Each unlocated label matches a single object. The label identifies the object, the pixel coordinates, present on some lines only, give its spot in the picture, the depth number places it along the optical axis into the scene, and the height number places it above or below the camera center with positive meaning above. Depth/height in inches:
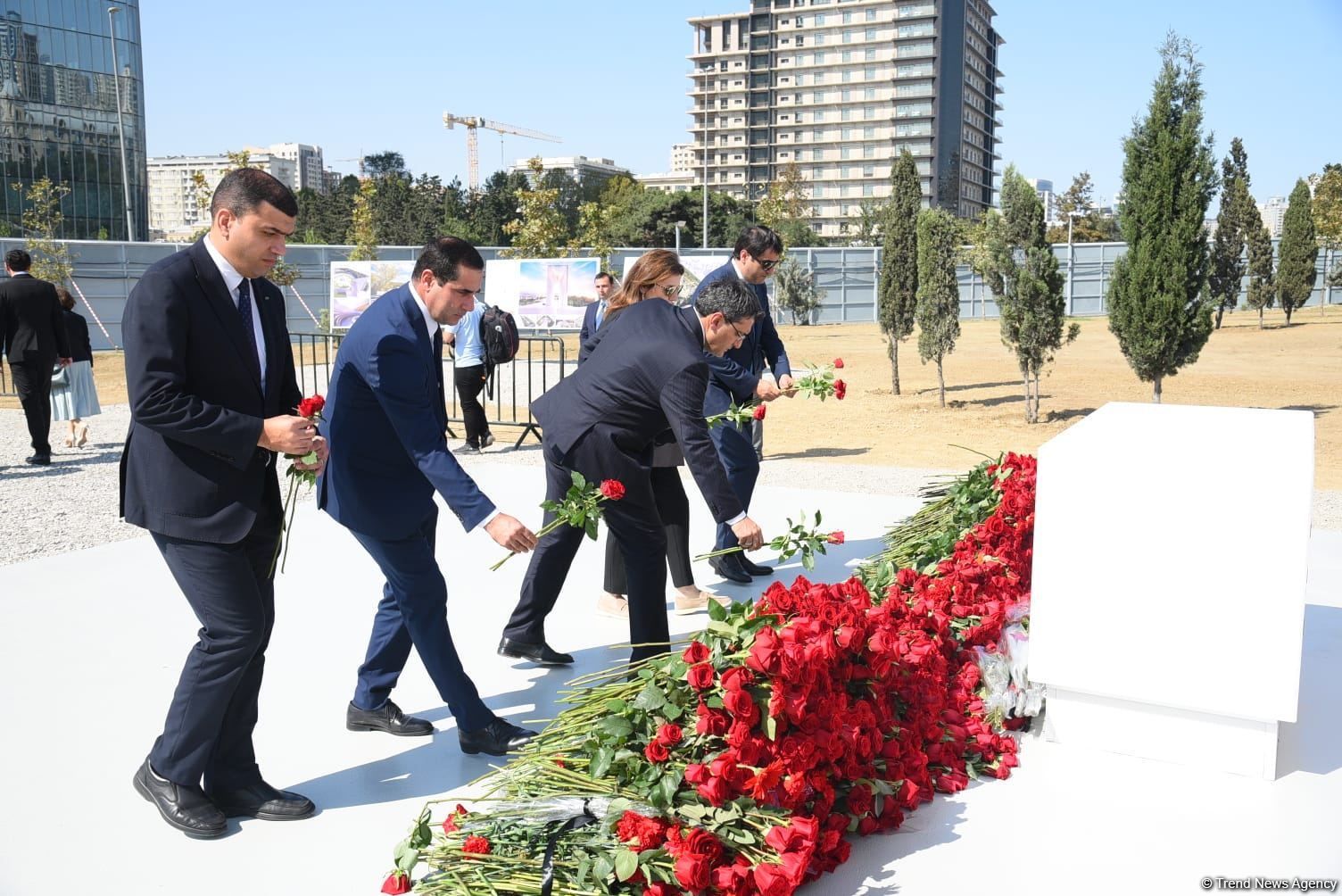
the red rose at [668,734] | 106.9 -41.5
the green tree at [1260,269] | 1333.7 +59.9
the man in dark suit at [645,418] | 154.0 -14.6
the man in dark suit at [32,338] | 404.5 -5.4
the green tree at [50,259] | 1031.6 +64.7
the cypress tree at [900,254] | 684.7 +41.4
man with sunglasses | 232.2 -15.1
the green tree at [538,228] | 1298.0 +113.8
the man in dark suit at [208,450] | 117.9 -14.4
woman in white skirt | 447.8 -27.2
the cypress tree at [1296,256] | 1298.0 +73.7
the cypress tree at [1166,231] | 524.4 +42.9
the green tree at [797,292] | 1467.8 +38.4
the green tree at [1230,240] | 1179.9 +83.8
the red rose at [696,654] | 114.4 -35.9
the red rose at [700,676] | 109.6 -36.7
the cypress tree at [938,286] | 653.3 +19.9
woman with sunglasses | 195.5 -31.9
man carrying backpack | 422.3 -15.2
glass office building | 1913.1 +403.8
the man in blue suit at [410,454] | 139.9 -17.7
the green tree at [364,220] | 1474.8 +149.2
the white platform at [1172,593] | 129.5 -34.7
